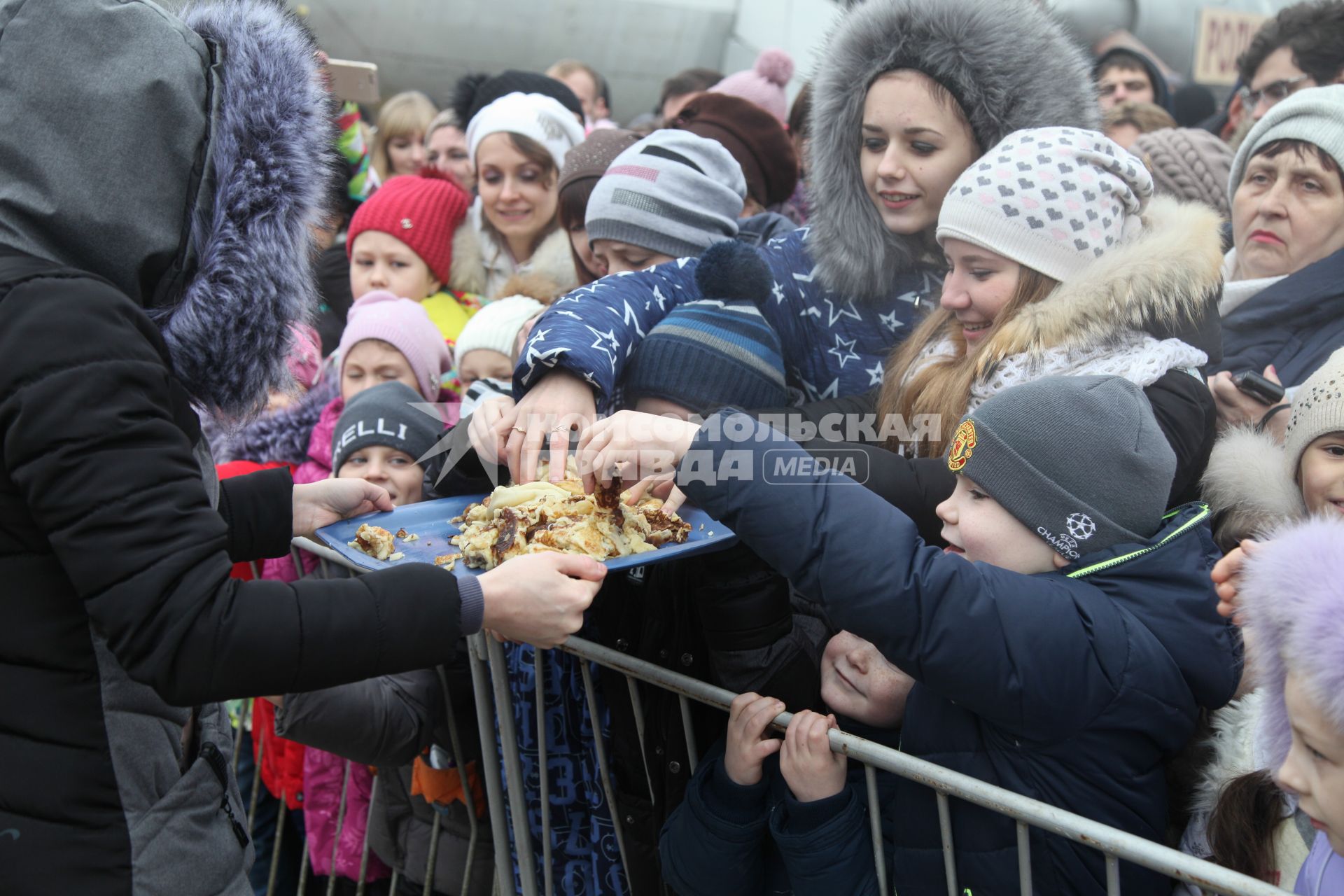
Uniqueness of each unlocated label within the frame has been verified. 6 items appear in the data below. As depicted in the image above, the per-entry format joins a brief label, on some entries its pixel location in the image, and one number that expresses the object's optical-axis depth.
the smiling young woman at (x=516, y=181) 4.35
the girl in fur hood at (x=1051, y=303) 1.98
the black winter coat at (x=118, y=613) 1.31
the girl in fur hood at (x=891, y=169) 2.50
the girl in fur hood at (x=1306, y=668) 1.22
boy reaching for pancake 1.50
